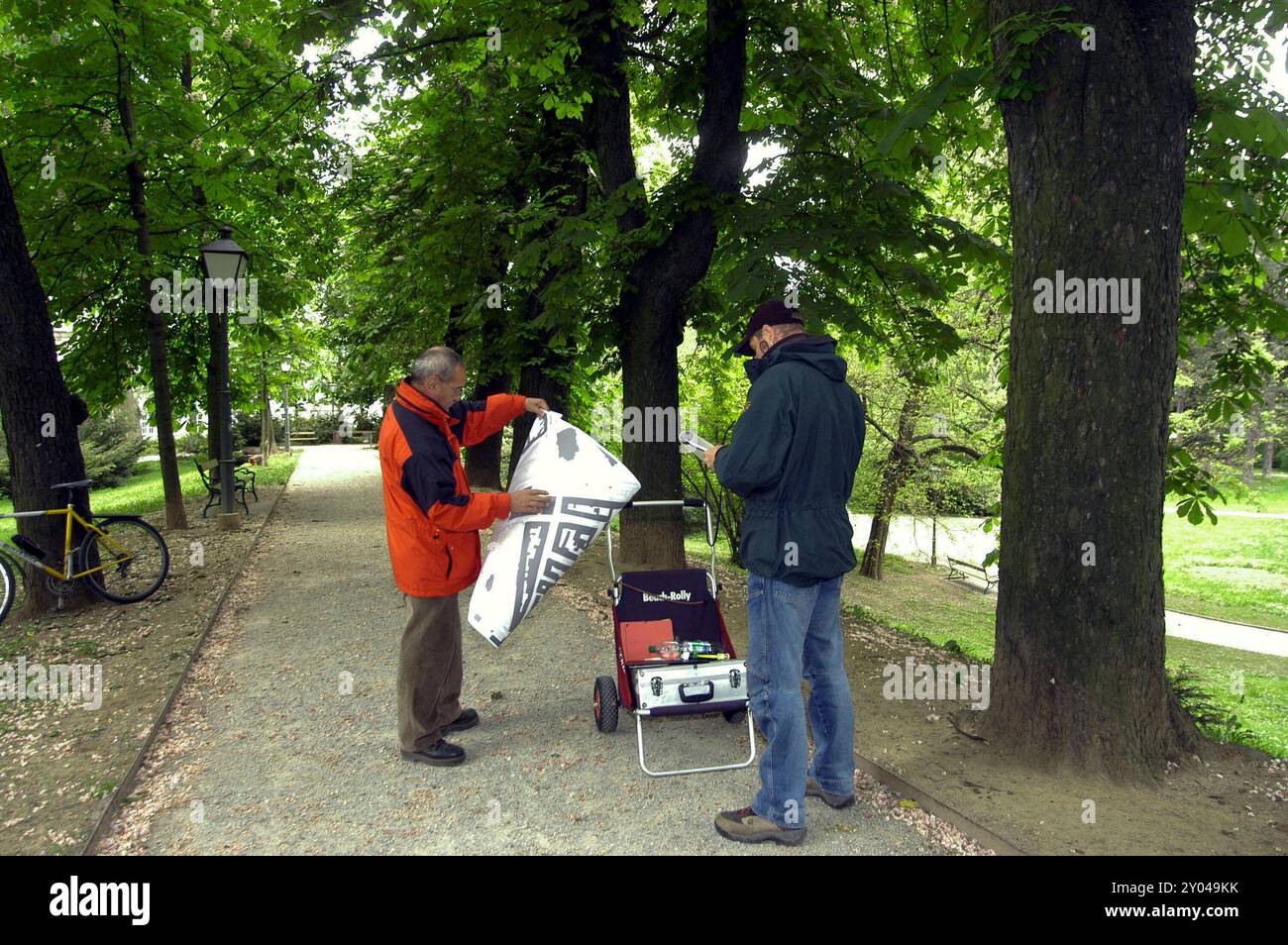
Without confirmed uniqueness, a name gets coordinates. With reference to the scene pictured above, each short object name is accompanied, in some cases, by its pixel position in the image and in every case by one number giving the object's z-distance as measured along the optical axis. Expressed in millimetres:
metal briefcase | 4430
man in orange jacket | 4379
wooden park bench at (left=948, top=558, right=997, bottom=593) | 24202
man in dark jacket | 3620
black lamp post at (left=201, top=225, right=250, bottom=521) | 11516
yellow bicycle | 7852
